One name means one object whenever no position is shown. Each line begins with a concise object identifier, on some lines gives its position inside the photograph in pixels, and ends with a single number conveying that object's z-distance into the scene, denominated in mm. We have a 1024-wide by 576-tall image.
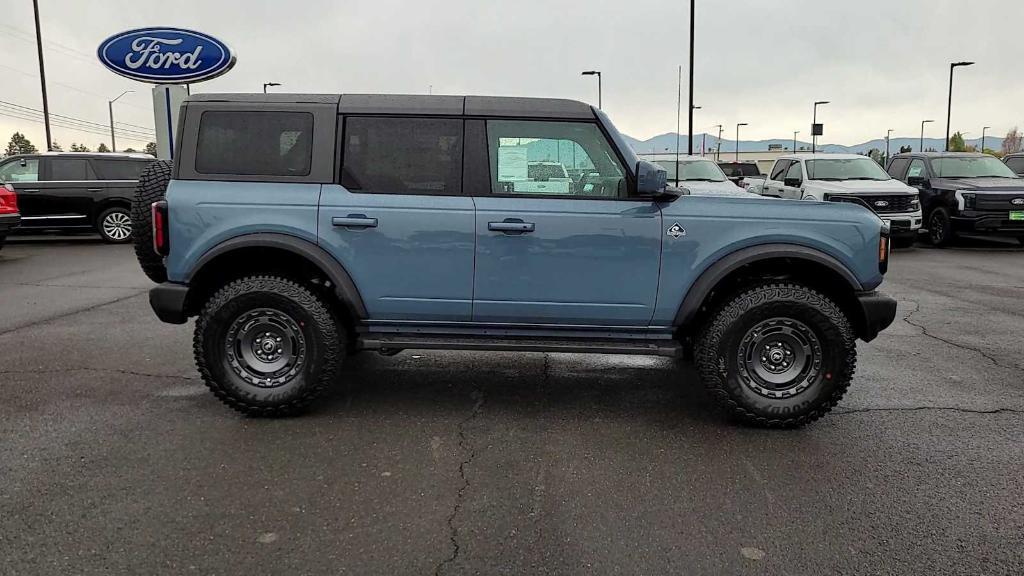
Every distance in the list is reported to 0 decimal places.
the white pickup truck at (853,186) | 13445
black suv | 14516
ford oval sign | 11102
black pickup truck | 13875
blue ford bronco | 4344
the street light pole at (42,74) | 26867
